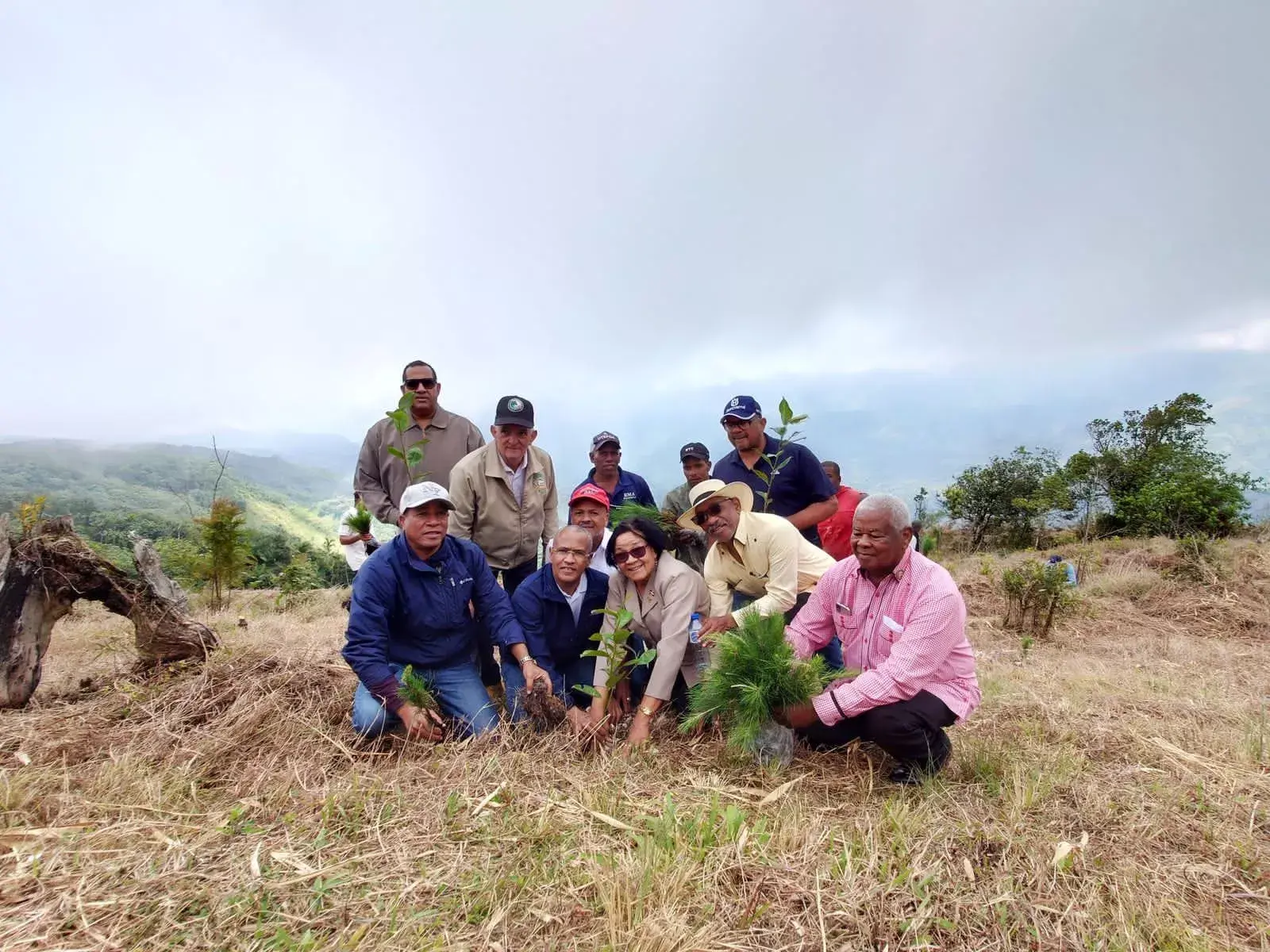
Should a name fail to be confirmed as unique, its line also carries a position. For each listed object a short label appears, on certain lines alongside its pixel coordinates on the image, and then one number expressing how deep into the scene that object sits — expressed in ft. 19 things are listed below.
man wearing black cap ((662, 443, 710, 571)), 16.62
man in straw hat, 12.42
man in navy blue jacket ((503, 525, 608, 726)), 12.82
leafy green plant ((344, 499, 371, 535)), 15.74
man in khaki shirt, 16.26
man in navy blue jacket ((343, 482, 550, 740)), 11.66
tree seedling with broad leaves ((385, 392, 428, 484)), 13.79
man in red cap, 14.10
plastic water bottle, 12.47
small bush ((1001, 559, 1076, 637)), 27.45
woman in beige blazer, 11.73
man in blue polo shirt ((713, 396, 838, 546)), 15.55
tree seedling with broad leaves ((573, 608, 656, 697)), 10.93
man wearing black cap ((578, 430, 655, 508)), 17.19
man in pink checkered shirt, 9.70
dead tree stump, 13.73
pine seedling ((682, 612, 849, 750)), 9.69
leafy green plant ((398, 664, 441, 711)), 11.26
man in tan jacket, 14.92
